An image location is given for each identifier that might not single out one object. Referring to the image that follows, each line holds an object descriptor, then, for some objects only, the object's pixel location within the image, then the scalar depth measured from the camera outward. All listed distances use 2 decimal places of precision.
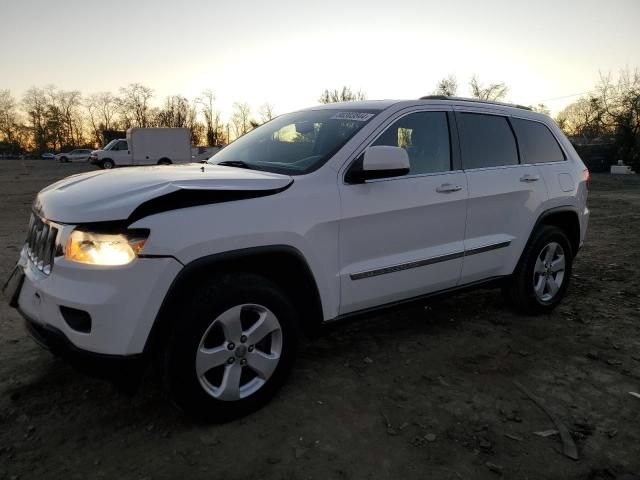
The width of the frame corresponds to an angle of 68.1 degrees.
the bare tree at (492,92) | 50.75
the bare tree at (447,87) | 50.63
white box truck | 28.28
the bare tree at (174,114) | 73.19
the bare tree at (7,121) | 81.31
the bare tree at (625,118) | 30.55
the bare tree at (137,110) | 75.94
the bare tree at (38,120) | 81.12
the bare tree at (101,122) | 83.12
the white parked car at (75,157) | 55.06
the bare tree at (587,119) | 36.56
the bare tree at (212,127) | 74.20
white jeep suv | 2.25
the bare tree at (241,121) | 80.69
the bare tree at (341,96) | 51.86
